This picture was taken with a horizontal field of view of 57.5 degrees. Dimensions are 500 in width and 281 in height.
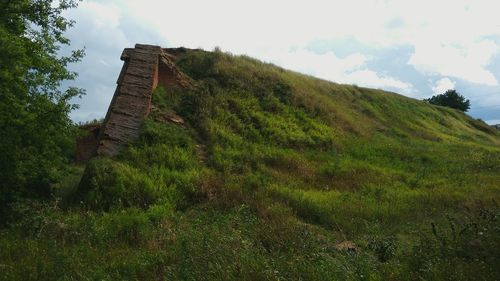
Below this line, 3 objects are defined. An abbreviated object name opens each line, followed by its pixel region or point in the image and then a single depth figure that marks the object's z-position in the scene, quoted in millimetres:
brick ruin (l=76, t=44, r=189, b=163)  14328
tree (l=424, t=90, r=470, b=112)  66062
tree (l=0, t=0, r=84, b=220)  10695
